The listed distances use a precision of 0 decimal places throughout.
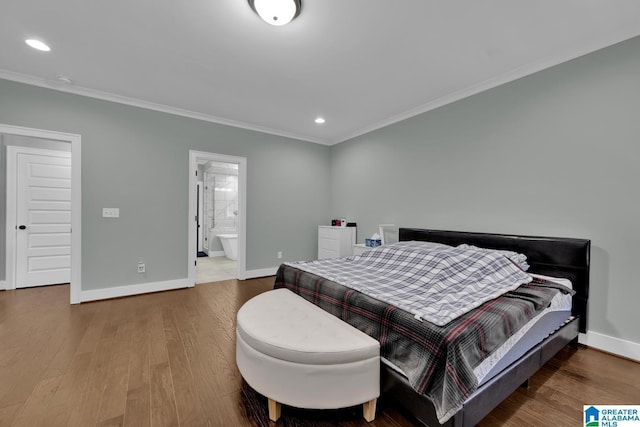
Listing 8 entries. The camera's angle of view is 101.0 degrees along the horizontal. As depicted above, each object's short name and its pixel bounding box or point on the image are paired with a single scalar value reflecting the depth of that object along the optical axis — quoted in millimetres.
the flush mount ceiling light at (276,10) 1766
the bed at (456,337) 1230
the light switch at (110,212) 3400
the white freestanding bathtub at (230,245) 6285
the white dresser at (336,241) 4605
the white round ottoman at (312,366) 1359
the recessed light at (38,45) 2309
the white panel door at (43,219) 3760
